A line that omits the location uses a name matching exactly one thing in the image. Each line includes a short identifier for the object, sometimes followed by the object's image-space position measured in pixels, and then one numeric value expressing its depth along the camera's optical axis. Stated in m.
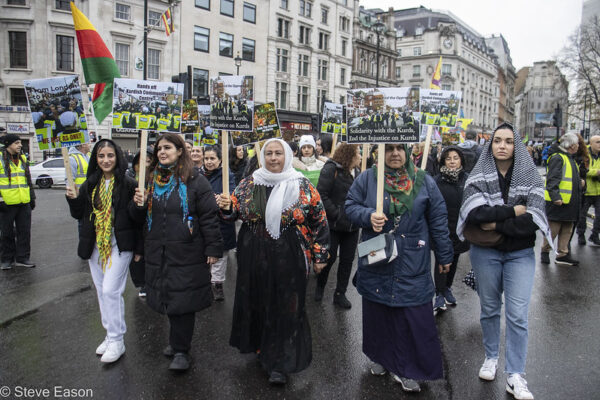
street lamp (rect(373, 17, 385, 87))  54.44
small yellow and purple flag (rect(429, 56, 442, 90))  8.90
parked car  20.64
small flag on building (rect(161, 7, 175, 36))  19.62
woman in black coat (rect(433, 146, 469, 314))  5.23
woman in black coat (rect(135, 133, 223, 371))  3.73
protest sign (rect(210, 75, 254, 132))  4.70
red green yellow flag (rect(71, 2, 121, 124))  4.54
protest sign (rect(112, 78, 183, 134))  4.54
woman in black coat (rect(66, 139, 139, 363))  4.00
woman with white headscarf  3.62
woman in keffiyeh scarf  3.44
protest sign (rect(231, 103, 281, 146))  5.54
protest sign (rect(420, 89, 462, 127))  7.50
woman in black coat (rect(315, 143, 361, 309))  5.34
